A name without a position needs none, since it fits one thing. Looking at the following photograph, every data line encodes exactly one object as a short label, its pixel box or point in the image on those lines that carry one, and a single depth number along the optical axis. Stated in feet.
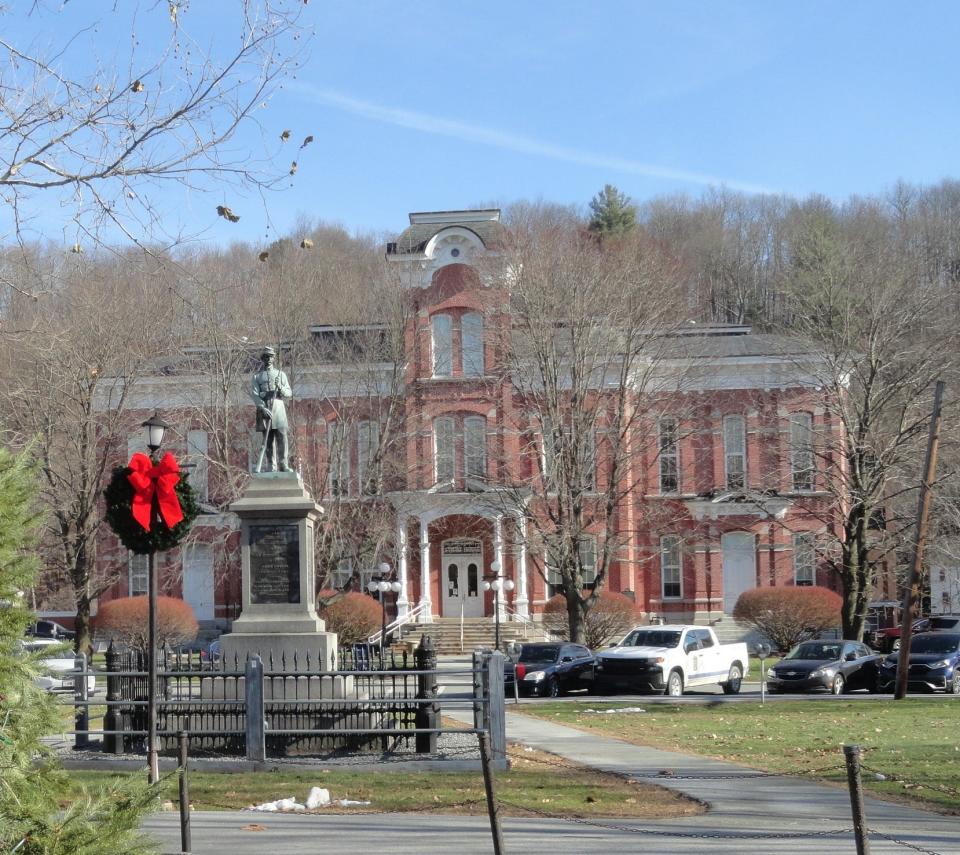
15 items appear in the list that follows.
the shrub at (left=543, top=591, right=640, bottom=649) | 142.00
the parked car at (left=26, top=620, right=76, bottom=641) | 157.09
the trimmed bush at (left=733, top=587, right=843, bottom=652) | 143.64
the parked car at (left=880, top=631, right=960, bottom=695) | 99.50
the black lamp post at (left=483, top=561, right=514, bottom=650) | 142.92
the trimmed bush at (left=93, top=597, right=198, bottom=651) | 144.56
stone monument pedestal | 59.93
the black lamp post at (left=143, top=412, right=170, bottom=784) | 45.01
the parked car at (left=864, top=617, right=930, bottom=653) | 146.30
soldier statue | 65.72
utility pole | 89.30
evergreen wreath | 49.67
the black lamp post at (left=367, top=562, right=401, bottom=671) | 133.39
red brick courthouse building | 149.69
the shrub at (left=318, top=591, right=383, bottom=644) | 144.46
